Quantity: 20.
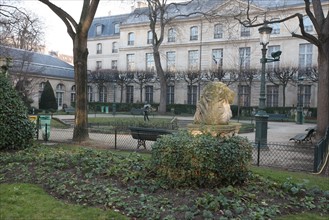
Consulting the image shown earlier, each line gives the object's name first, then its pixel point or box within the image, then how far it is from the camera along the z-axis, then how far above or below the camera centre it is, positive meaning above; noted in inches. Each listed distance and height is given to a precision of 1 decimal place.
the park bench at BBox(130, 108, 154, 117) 1403.7 -42.9
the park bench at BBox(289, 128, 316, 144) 544.2 -52.0
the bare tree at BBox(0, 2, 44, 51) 685.9 +149.9
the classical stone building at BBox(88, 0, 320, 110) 1631.4 +240.2
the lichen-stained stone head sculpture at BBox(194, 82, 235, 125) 321.1 -2.6
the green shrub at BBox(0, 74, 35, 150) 379.6 -23.9
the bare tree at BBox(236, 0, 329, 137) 525.3 +72.0
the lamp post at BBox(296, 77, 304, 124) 1558.2 +46.8
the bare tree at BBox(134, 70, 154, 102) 1887.3 +123.1
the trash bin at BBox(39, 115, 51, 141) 530.0 -38.8
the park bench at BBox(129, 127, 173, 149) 445.7 -40.3
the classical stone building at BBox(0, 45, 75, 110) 1381.6 +113.3
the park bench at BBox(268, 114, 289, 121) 1275.8 -49.5
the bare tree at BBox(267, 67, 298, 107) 1518.2 +119.4
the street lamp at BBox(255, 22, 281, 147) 502.6 -13.1
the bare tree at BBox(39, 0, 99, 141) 518.3 +70.7
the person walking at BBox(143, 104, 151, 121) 968.3 -32.3
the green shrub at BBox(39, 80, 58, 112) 1541.6 -1.6
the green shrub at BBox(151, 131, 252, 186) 227.3 -37.7
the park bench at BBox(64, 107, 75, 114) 1505.8 -42.9
